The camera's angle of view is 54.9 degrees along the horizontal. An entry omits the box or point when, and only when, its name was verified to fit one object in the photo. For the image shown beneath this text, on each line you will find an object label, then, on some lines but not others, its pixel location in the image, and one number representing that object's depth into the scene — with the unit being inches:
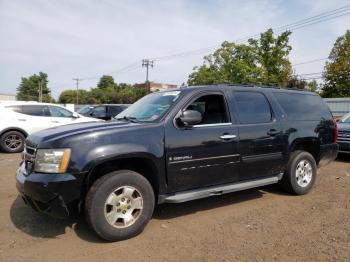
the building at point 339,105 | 903.6
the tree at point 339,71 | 1736.0
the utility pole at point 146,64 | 2315.5
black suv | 147.1
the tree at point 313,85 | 2037.4
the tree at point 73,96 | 3558.1
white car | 412.2
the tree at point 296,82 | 1546.5
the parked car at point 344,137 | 361.7
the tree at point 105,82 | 4285.4
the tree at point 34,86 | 3612.2
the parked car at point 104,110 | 732.4
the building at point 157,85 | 4583.2
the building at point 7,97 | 2733.0
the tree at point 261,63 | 1413.6
